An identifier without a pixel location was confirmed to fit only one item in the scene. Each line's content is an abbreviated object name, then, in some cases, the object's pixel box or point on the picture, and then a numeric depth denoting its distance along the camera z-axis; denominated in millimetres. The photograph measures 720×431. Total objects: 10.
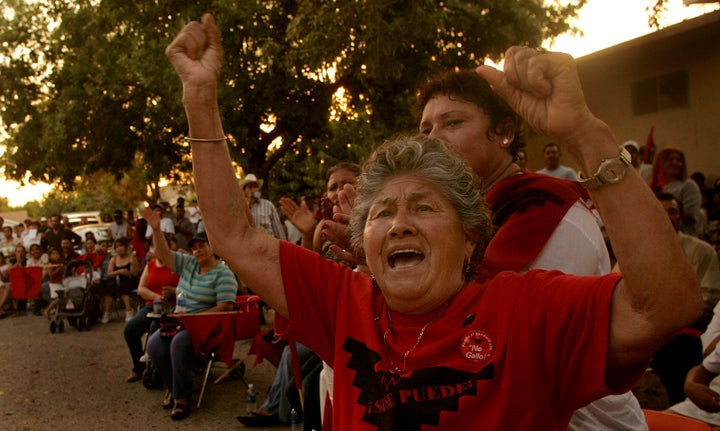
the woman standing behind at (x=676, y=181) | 6948
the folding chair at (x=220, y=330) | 6340
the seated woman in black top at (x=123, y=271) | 12531
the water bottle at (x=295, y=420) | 5230
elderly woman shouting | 1445
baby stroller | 11336
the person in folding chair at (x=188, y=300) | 6266
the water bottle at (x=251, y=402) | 6008
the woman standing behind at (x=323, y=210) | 3578
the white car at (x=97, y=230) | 23411
